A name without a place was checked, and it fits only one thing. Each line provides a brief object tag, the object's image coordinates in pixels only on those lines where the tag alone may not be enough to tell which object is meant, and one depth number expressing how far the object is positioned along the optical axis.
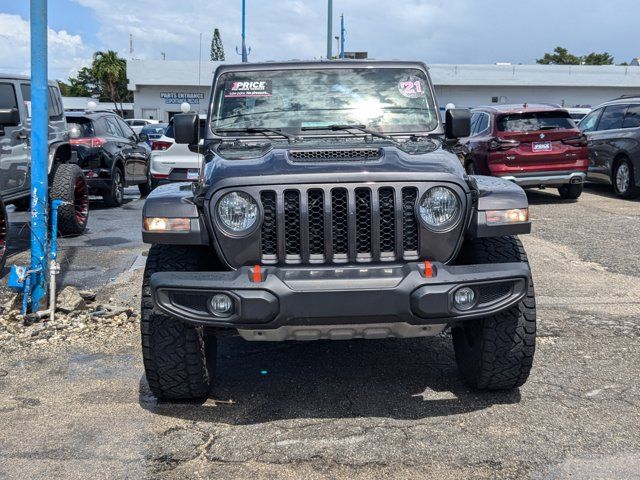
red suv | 11.97
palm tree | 66.69
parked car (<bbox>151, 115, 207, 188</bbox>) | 11.12
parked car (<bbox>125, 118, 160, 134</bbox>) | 38.67
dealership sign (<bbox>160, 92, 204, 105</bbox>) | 45.69
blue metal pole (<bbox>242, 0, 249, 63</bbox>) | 31.07
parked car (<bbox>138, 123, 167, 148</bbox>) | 27.79
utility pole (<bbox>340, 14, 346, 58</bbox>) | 35.72
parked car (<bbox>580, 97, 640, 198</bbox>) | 12.45
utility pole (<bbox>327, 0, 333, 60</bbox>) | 24.77
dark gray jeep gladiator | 3.37
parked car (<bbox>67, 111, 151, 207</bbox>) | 12.15
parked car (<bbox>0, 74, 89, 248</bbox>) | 7.75
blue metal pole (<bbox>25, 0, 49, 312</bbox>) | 5.64
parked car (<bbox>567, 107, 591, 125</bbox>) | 26.97
